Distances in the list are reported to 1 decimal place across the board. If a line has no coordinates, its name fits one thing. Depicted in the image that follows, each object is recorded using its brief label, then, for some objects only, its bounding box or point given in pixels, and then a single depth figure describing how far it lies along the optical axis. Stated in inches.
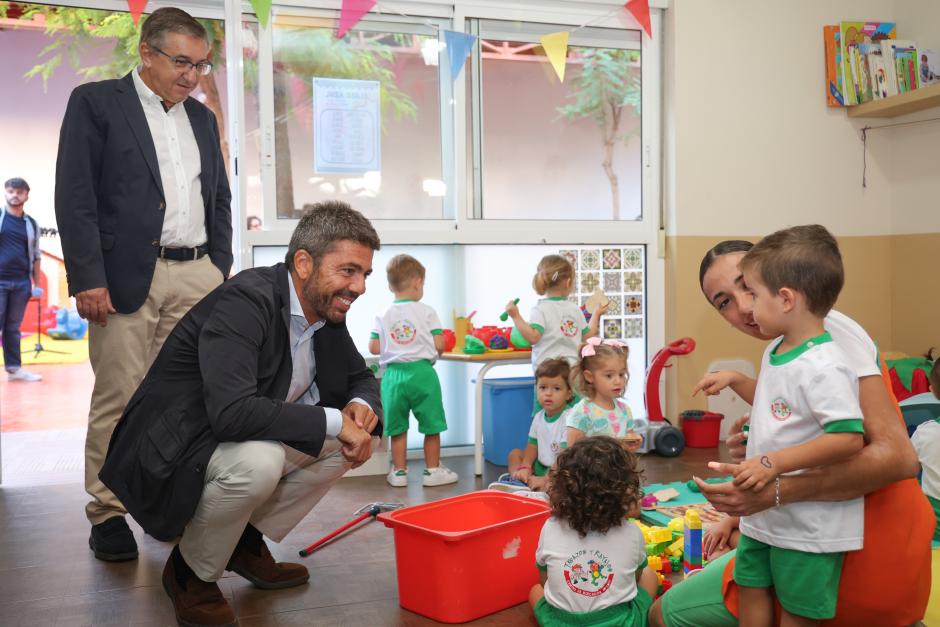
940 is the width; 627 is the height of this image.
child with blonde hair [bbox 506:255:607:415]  171.8
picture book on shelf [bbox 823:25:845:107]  207.5
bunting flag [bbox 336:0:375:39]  183.2
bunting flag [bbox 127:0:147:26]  163.8
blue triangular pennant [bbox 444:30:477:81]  188.9
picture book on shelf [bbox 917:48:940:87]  201.5
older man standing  115.1
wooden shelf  191.0
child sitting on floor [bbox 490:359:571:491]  152.1
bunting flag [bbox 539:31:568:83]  195.3
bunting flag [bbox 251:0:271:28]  171.0
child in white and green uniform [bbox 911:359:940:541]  103.3
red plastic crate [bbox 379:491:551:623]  95.4
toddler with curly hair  86.0
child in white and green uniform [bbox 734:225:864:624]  67.3
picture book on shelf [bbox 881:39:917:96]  203.9
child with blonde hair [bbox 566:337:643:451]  137.9
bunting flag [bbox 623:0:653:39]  195.5
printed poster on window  185.3
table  170.9
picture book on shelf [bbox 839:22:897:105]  208.2
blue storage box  178.7
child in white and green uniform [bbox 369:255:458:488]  167.2
